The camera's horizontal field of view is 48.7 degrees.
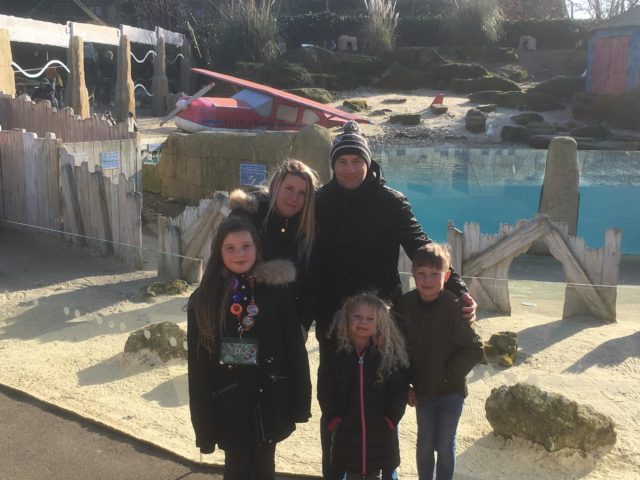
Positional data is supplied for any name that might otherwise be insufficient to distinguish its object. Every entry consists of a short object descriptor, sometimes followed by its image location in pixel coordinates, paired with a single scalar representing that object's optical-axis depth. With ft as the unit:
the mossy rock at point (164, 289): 20.88
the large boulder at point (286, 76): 86.07
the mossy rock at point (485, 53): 99.86
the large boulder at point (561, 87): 84.64
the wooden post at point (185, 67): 90.94
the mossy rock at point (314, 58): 92.27
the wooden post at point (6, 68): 38.59
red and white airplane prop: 54.65
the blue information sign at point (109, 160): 29.43
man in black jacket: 10.17
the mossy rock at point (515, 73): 92.12
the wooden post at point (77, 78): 56.75
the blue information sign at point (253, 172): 31.53
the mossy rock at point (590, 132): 70.03
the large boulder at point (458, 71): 90.12
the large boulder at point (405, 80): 90.02
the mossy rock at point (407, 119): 73.82
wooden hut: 82.23
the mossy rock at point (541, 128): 69.64
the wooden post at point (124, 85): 68.33
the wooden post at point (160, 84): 82.53
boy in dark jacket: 9.71
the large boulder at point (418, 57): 94.22
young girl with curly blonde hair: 9.37
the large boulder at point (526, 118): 73.36
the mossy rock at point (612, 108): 75.36
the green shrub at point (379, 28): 99.71
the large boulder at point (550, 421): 11.60
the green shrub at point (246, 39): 95.61
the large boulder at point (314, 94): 79.82
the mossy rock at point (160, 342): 15.56
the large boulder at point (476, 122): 71.20
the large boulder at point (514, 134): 68.03
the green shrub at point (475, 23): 102.27
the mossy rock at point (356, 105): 78.74
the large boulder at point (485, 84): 86.07
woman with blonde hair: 10.20
